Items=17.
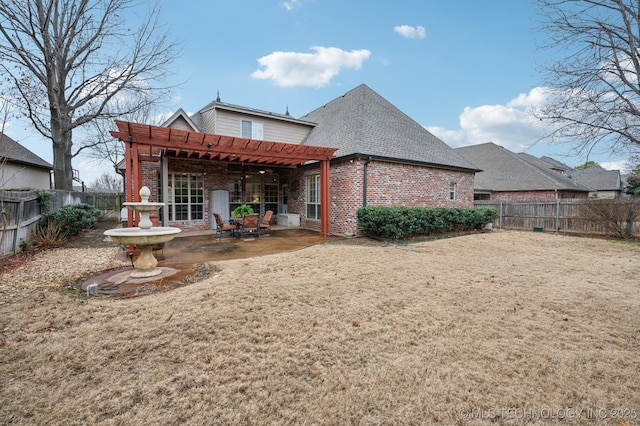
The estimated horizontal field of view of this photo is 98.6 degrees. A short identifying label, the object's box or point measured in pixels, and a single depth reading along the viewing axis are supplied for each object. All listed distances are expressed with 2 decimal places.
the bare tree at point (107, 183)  39.23
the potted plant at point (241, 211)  10.21
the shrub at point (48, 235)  7.94
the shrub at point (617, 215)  11.11
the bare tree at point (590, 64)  7.77
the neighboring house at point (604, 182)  32.09
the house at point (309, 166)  10.45
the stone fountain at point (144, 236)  4.88
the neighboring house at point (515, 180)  20.56
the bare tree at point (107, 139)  23.66
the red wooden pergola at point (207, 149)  7.07
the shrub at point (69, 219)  8.59
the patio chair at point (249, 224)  9.75
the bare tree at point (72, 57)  10.59
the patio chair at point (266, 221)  10.58
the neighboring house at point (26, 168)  14.90
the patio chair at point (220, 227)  9.52
